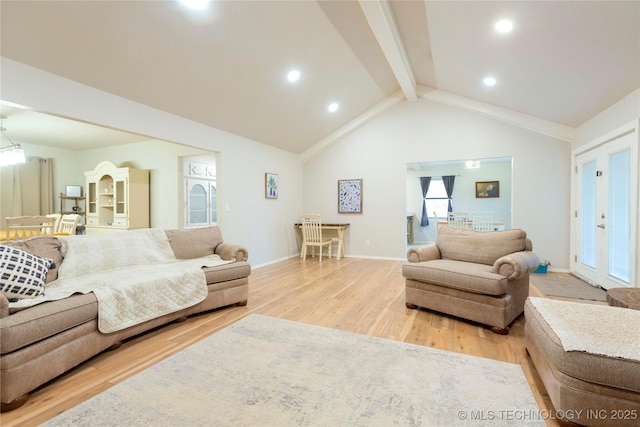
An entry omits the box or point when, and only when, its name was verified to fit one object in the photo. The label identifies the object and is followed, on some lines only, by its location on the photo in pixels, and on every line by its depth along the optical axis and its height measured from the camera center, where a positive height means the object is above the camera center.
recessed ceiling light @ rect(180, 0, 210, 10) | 2.42 +1.84
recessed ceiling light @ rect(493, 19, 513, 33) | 2.70 +1.85
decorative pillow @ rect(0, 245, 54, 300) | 1.87 -0.44
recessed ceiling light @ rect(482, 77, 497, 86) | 4.04 +1.93
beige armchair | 2.44 -0.60
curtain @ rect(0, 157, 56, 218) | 5.54 +0.49
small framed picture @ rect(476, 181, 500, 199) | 7.68 +0.61
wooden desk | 5.91 -0.45
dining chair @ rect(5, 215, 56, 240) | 3.18 -0.18
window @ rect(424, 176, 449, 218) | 8.31 +0.36
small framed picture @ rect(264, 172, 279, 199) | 5.54 +0.53
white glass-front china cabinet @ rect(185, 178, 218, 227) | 5.36 +0.18
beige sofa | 1.55 -0.82
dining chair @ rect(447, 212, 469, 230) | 5.60 -0.25
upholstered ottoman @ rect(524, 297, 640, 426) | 1.25 -0.74
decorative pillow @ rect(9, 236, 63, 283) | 2.35 -0.32
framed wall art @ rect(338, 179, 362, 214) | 6.18 +0.34
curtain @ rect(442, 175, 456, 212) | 8.12 +0.77
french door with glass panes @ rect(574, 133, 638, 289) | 3.05 -0.04
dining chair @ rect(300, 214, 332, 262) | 5.83 -0.45
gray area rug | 1.44 -1.07
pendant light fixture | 3.95 +0.80
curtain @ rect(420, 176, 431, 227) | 8.41 +0.49
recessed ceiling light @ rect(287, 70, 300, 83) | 3.91 +1.95
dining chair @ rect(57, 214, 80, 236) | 4.30 -0.20
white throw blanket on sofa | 2.12 -0.59
